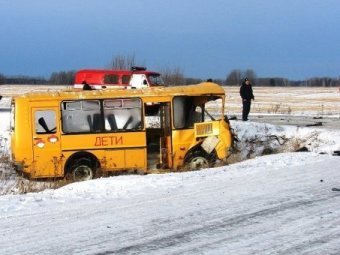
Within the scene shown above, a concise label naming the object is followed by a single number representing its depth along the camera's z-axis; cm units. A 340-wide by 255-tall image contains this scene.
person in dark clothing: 2498
